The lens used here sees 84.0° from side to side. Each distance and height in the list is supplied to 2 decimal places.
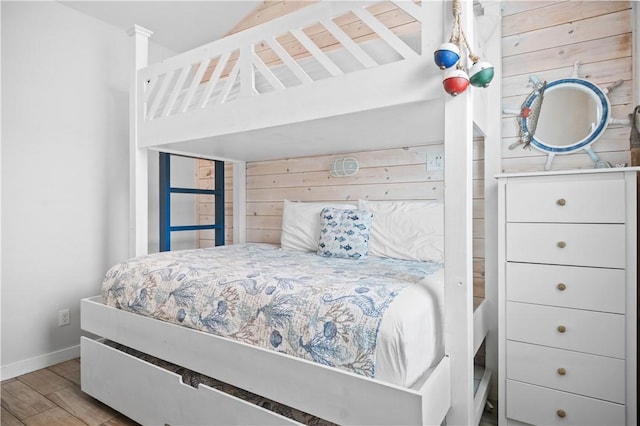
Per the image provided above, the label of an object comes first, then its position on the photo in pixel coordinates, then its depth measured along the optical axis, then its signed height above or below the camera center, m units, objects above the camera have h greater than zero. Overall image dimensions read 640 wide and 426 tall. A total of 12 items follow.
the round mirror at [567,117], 1.72 +0.47
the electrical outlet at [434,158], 2.17 +0.32
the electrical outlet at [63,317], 2.41 -0.72
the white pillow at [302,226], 2.42 -0.10
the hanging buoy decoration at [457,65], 1.12 +0.47
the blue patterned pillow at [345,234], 2.06 -0.14
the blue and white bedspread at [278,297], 1.11 -0.32
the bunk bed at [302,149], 1.16 +0.28
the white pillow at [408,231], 1.98 -0.12
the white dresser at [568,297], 1.40 -0.37
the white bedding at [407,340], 1.03 -0.39
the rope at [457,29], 1.19 +0.61
